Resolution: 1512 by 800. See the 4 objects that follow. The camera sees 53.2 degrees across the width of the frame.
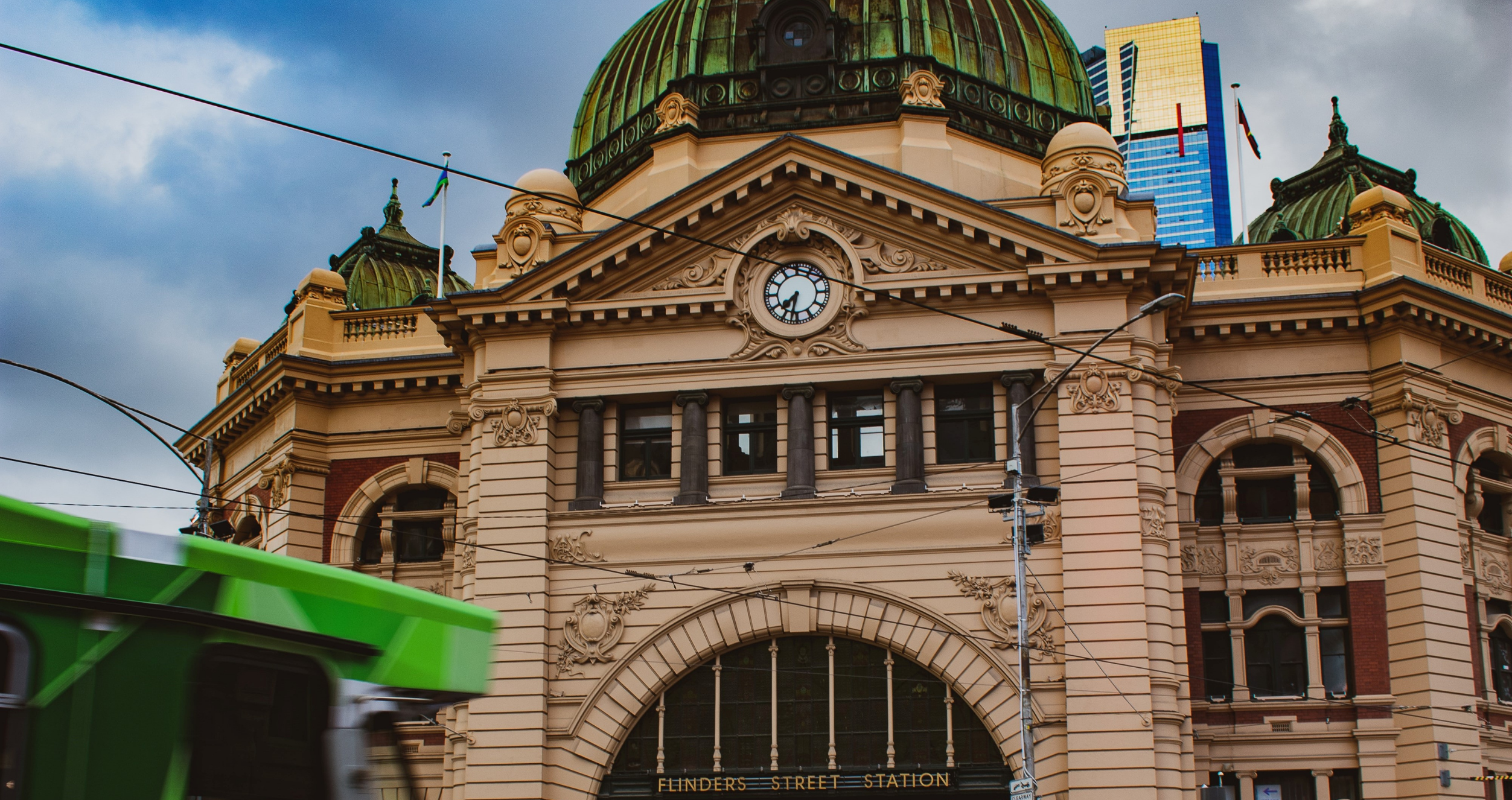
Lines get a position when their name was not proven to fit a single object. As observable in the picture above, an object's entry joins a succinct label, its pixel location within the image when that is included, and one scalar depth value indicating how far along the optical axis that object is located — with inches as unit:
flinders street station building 1167.6
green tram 375.2
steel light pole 919.7
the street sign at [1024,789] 911.0
